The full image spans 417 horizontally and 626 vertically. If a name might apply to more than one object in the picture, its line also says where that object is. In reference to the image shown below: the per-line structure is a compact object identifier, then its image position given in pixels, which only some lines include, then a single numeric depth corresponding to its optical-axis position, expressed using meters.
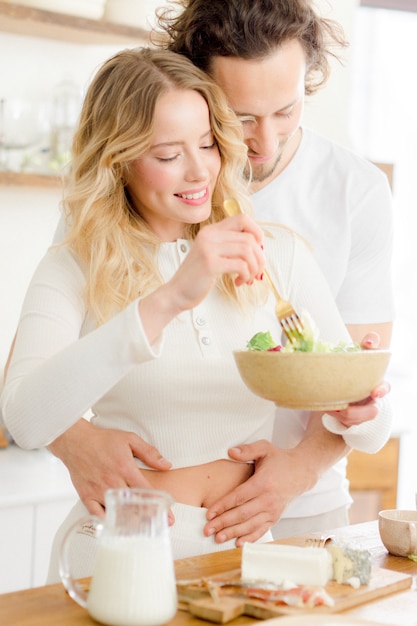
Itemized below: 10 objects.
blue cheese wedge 2.08
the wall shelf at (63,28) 3.80
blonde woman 2.40
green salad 2.14
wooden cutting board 1.96
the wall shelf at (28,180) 3.89
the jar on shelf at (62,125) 4.09
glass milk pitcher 1.90
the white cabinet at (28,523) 3.38
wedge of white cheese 2.05
